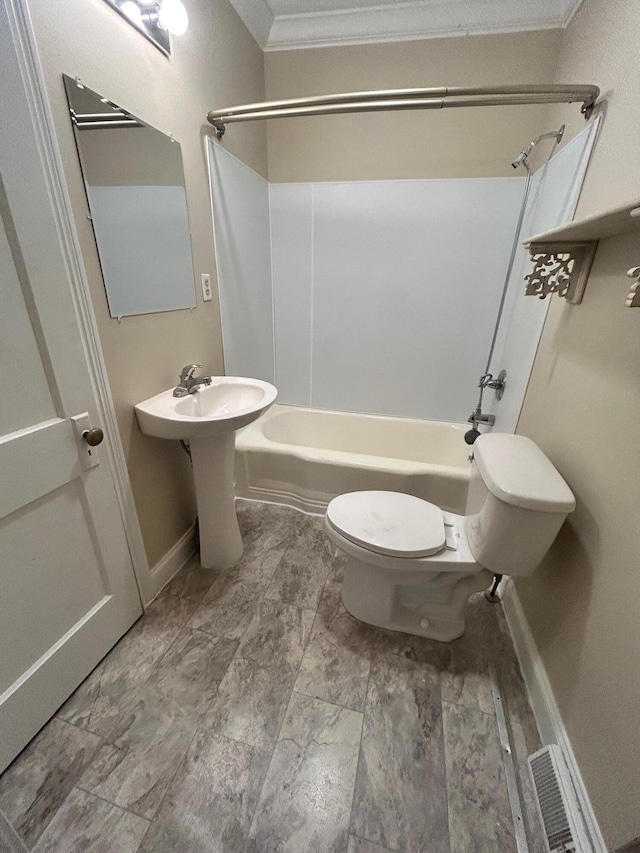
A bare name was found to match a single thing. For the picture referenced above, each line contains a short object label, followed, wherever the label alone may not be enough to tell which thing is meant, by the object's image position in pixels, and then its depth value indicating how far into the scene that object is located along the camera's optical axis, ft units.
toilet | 3.11
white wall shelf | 2.78
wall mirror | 3.21
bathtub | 5.80
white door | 2.54
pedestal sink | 3.91
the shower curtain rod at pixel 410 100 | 3.82
